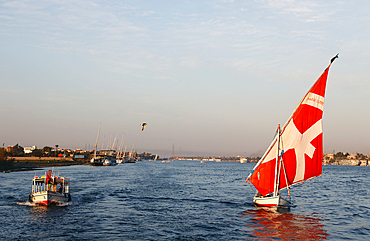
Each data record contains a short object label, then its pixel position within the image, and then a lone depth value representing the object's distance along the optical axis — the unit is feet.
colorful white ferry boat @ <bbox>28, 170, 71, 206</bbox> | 130.31
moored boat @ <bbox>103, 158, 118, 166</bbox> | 635.17
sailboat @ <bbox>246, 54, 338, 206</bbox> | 115.55
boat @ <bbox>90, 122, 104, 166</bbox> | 582.23
